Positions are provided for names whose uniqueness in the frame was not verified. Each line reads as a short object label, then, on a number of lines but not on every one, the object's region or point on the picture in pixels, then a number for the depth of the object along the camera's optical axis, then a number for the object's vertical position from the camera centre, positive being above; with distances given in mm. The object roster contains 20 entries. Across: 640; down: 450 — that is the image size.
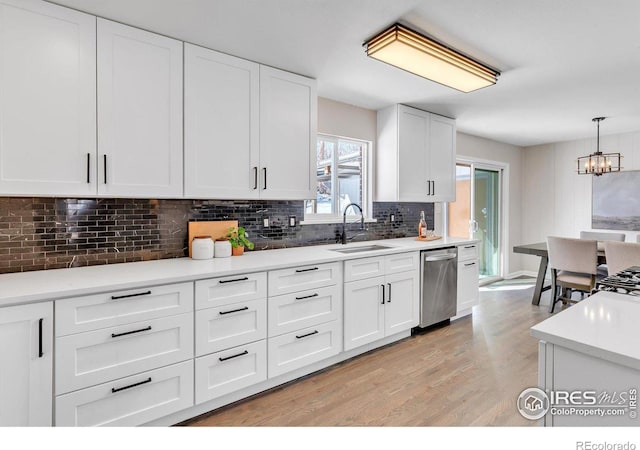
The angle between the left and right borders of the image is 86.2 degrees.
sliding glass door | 5234 +173
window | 3469 +455
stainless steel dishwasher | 3316 -640
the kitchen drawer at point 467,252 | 3684 -335
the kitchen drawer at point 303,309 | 2296 -630
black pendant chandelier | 3908 +668
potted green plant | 2650 -158
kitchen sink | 3032 -257
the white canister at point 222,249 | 2523 -209
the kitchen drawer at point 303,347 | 2307 -906
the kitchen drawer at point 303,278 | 2289 -405
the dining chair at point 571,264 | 3602 -463
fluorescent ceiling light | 2078 +1106
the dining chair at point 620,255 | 3166 -313
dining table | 4141 -475
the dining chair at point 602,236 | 4165 -197
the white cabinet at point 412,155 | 3584 +734
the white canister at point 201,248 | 2422 -196
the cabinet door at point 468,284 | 3703 -697
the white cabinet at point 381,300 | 2740 -687
